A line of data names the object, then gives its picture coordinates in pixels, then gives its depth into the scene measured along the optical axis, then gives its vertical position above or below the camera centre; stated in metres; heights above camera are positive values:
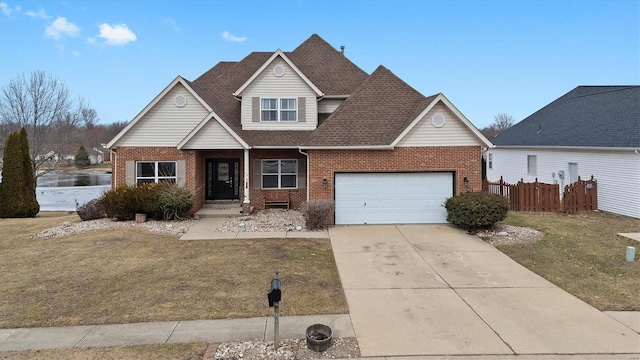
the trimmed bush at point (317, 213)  12.90 -1.08
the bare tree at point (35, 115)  26.93 +5.35
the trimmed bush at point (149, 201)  13.96 -0.67
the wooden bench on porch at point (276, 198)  17.19 -0.70
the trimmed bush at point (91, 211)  15.36 -1.14
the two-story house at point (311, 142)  14.00 +1.71
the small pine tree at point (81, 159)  73.38 +5.22
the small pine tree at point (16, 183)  17.77 +0.09
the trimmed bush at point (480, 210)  12.06 -0.94
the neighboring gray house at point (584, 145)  15.53 +1.97
